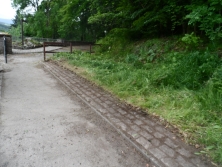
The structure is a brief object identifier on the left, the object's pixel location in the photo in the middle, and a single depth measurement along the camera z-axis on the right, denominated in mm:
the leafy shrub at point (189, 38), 5274
